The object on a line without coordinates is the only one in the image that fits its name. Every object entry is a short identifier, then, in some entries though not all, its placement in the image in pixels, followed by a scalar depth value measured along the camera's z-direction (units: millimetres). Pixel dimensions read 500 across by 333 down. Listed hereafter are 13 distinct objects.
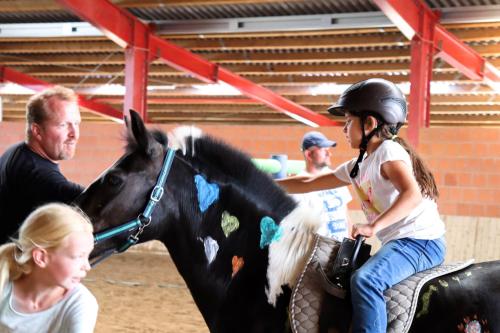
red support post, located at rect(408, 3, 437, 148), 9992
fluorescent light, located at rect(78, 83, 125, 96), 17516
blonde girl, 1718
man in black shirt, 2705
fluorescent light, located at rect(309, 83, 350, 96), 15672
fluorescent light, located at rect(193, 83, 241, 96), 16156
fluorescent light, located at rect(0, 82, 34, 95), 17672
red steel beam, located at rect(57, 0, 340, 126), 10250
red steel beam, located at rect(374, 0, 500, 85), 9080
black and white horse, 2637
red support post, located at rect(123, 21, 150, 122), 11672
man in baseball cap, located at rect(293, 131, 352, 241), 5172
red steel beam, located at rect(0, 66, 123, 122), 16625
